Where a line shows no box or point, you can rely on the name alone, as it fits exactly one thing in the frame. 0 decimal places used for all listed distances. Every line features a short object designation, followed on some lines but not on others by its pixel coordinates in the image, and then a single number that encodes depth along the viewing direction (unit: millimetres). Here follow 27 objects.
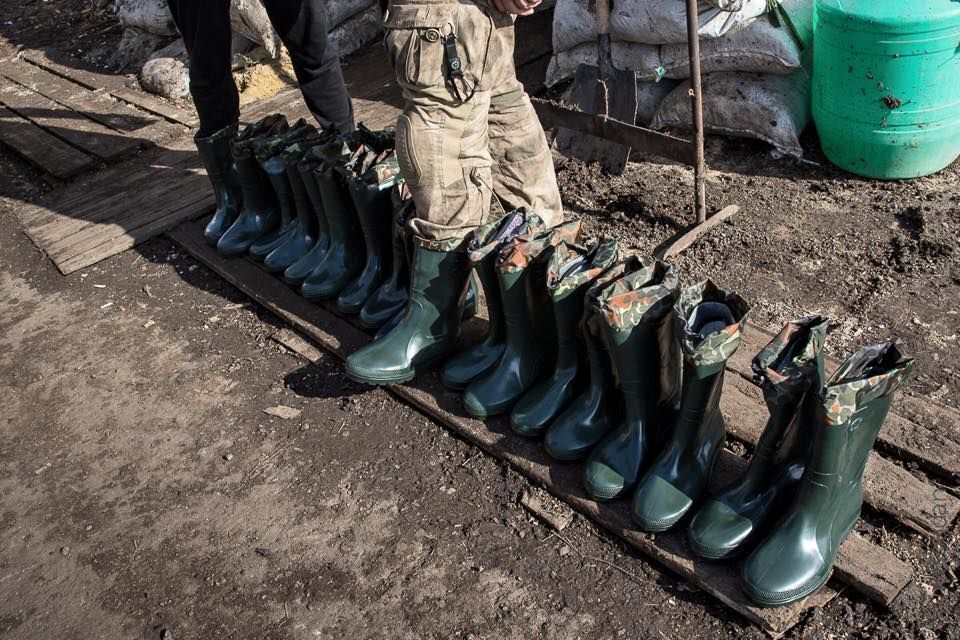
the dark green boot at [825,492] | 1876
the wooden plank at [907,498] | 2178
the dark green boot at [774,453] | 1973
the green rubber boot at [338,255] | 3211
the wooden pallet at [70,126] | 4926
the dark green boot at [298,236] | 3402
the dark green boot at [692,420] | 2078
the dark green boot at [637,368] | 2184
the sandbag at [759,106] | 3863
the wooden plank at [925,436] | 2336
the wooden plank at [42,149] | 4816
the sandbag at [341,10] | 5789
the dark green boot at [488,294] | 2551
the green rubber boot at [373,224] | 2992
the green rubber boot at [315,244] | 3244
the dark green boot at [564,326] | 2361
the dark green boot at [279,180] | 3424
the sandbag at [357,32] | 5863
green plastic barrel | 3293
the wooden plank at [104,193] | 4297
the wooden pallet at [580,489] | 2039
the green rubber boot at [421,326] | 2730
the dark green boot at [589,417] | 2383
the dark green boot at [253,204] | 3562
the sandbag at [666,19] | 3783
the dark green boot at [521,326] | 2459
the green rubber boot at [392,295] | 3031
